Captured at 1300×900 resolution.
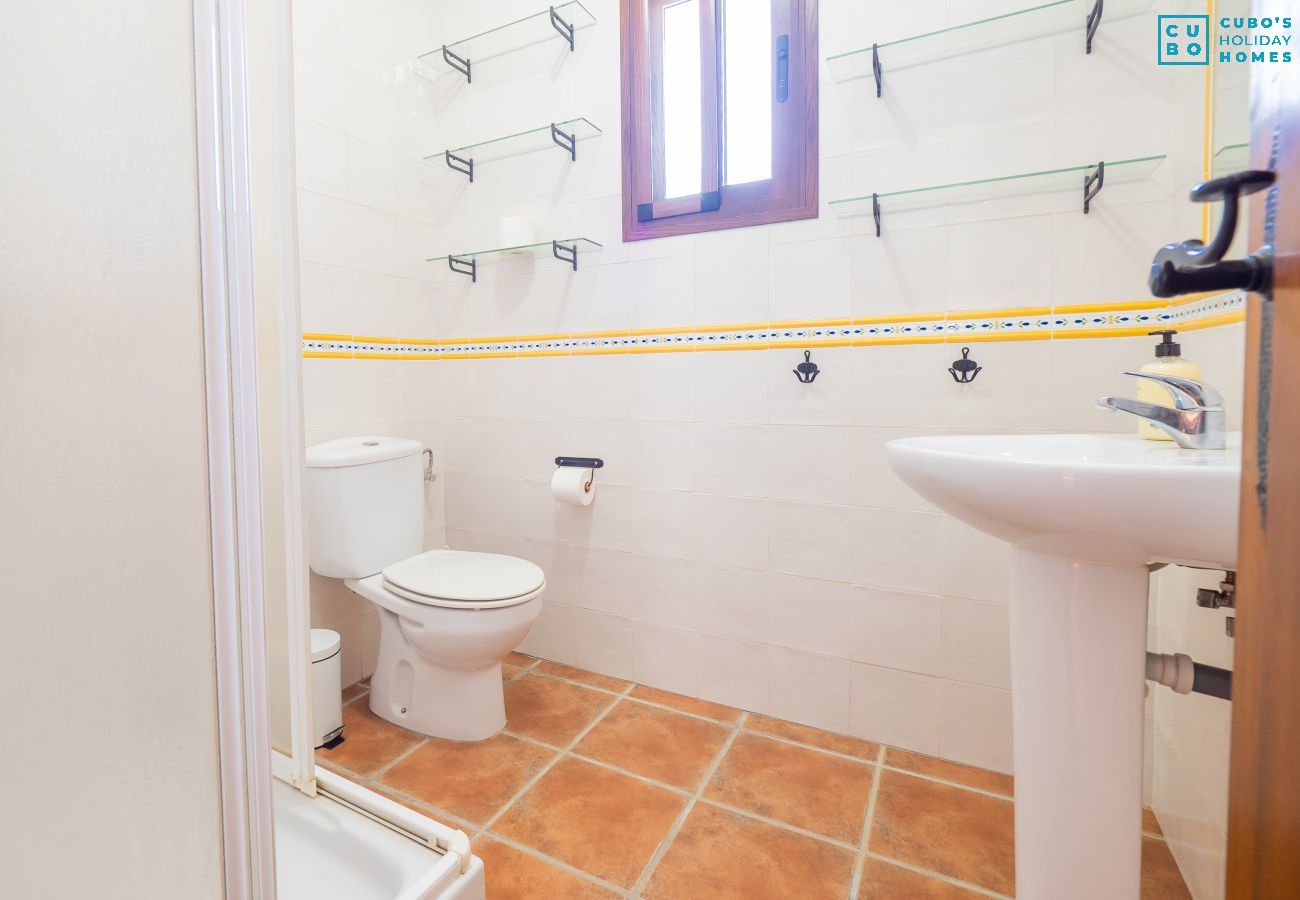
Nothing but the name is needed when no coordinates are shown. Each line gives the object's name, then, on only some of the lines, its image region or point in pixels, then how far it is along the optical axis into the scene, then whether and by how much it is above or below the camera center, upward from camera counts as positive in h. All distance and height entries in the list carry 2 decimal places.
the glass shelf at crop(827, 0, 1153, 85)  1.30 +0.89
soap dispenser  1.01 +0.09
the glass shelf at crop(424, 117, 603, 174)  1.89 +0.92
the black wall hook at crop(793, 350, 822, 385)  1.61 +0.14
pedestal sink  0.69 -0.31
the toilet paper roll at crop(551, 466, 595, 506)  1.87 -0.18
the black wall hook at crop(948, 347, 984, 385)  1.44 +0.13
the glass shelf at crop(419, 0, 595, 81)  1.87 +1.26
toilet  1.51 -0.42
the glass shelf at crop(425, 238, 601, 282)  1.91 +0.57
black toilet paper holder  1.91 -0.11
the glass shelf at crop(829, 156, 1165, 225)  1.29 +0.54
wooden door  0.29 -0.07
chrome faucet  0.85 +0.01
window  1.61 +0.89
